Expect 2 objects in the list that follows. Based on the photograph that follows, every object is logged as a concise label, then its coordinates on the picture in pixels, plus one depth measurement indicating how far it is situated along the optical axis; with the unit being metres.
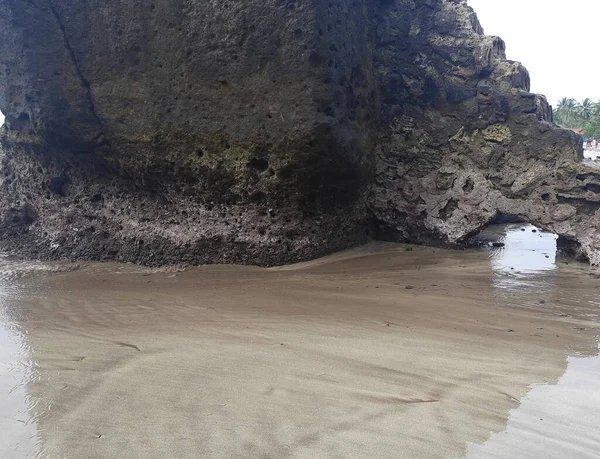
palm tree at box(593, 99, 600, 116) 47.41
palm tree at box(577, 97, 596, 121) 54.87
